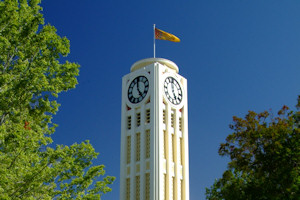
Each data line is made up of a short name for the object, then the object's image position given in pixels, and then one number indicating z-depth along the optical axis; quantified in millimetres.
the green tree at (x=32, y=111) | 20922
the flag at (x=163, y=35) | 71000
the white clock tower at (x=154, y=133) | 66625
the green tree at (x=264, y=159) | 24078
